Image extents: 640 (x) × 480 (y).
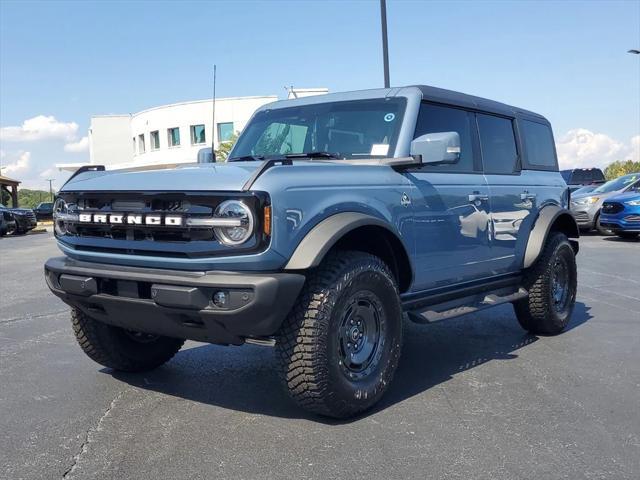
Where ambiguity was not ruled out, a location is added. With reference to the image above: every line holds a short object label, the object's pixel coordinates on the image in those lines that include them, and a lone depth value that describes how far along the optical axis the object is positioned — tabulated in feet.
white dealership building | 138.00
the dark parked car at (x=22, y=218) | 78.28
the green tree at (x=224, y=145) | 108.77
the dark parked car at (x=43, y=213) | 128.15
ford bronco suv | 11.02
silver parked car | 55.31
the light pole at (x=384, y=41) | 41.81
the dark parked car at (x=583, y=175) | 79.77
